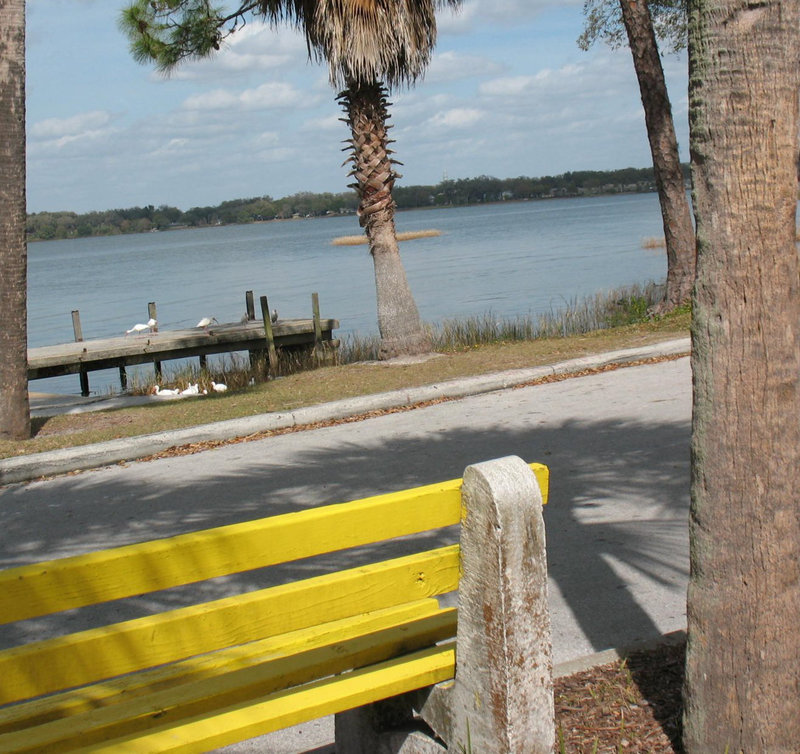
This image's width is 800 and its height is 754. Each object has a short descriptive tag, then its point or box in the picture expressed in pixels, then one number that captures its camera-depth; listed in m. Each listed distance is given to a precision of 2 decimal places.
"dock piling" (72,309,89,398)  19.56
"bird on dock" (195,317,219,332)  19.83
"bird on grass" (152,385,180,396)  15.11
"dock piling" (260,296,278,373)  17.70
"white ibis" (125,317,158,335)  20.18
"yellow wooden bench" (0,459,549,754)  2.29
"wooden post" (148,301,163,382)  17.47
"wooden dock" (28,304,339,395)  17.80
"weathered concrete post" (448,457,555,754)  2.56
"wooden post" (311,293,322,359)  19.12
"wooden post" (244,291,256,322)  22.45
